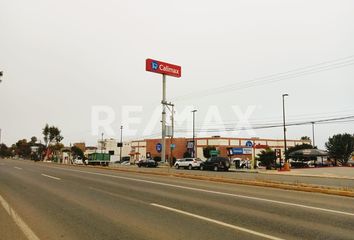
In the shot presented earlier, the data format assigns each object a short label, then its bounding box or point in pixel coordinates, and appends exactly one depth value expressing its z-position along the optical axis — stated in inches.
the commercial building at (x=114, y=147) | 4784.0
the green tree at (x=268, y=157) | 2241.4
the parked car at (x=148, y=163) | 2255.7
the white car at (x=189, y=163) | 1930.4
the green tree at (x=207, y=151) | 3289.4
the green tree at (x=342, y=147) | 3511.3
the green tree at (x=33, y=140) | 6502.0
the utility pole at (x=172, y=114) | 1726.3
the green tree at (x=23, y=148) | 6048.2
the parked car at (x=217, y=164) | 1711.4
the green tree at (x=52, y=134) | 4119.1
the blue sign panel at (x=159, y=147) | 3353.8
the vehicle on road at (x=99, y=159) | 2346.2
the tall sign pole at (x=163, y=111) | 2252.7
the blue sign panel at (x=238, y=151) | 2380.5
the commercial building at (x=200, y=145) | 3481.8
